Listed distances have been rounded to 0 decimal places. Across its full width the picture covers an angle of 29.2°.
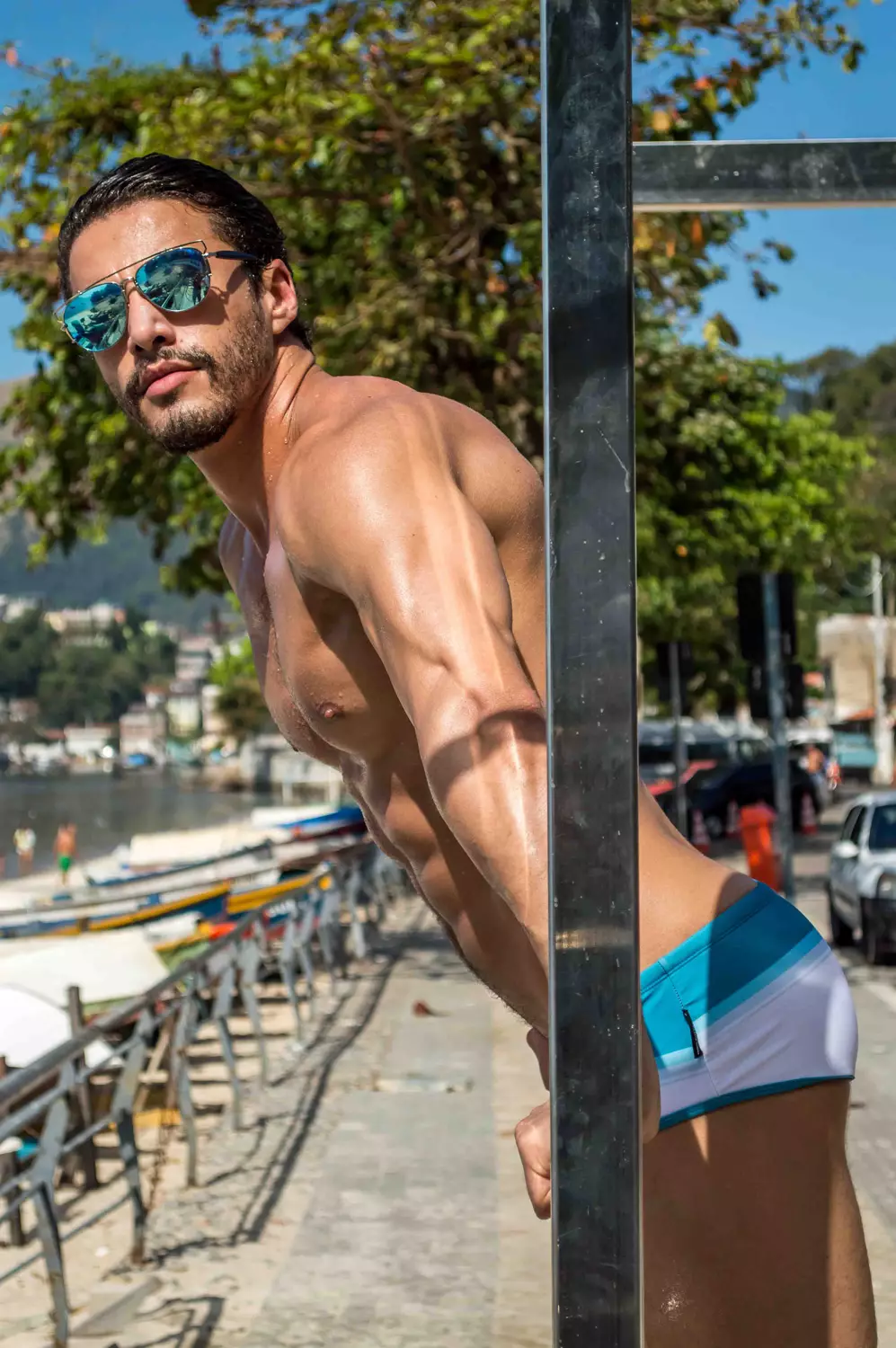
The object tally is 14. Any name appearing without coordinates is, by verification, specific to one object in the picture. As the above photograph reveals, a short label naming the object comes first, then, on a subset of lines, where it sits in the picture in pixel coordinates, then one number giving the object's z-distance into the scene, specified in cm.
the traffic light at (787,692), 1630
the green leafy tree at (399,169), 1152
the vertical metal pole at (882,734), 5475
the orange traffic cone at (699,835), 2395
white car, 1380
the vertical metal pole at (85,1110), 746
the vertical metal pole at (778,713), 1438
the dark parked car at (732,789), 3134
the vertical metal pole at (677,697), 2055
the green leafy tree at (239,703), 11994
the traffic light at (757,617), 1488
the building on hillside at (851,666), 7588
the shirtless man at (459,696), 144
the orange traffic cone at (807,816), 3216
